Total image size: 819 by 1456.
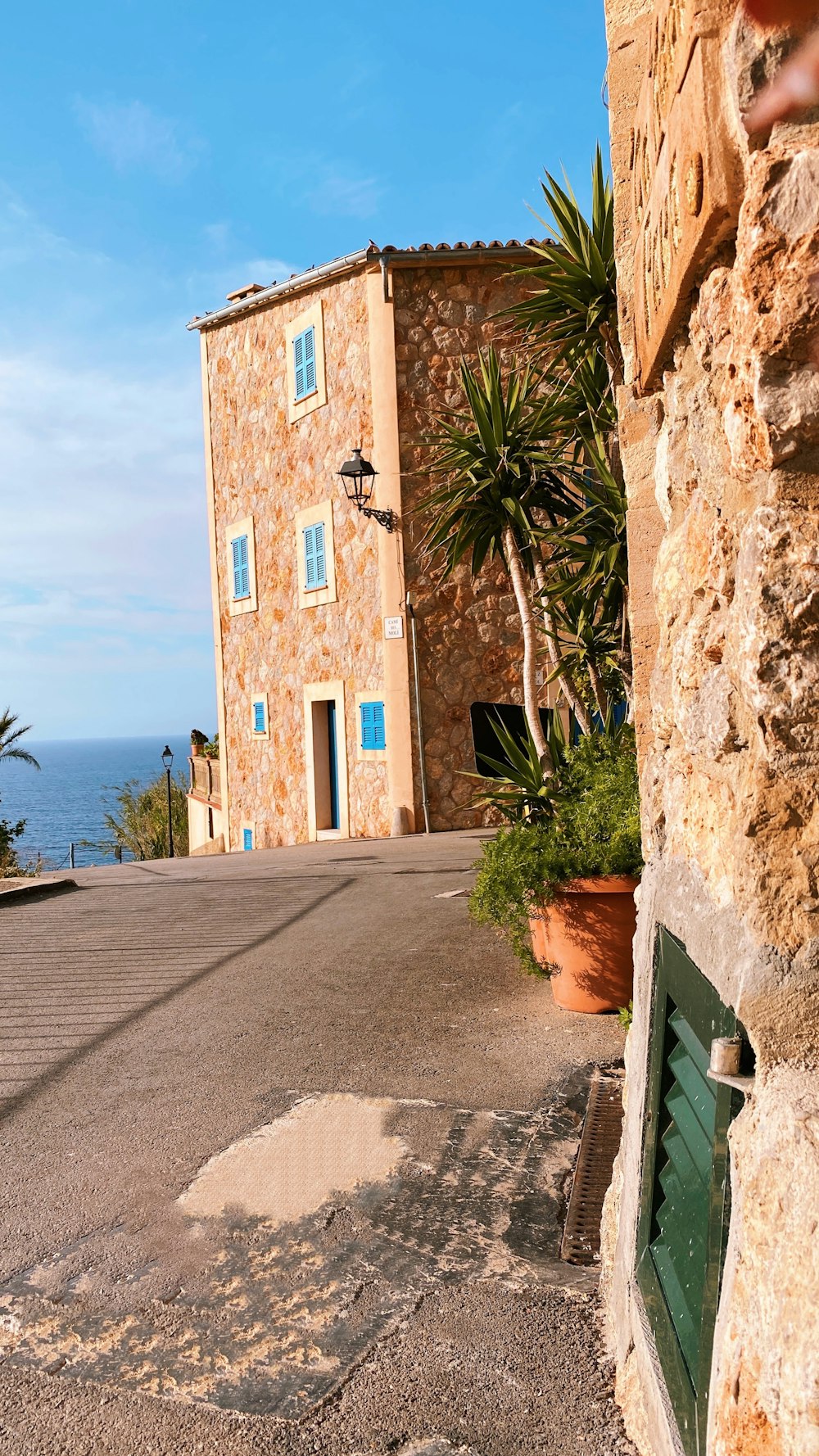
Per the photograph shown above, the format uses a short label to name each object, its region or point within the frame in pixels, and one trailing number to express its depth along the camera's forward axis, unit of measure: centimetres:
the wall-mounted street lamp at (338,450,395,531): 1468
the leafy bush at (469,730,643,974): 526
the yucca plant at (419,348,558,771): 690
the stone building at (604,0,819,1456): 125
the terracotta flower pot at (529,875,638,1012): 523
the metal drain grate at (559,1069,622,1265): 315
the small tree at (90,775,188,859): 2925
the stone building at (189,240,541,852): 1512
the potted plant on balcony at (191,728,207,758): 2560
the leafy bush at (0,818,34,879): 1787
